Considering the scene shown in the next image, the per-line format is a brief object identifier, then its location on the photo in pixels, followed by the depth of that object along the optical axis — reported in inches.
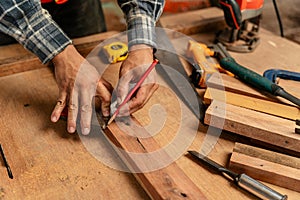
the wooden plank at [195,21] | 49.3
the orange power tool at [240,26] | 42.8
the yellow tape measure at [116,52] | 41.0
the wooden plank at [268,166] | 25.9
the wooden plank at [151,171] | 24.6
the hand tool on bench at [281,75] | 37.6
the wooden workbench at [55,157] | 26.1
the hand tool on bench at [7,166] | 27.1
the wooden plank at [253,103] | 31.3
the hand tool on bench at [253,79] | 32.8
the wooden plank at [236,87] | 33.8
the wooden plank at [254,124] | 28.4
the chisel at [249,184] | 24.5
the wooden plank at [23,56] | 39.5
